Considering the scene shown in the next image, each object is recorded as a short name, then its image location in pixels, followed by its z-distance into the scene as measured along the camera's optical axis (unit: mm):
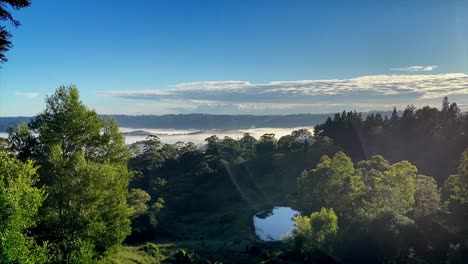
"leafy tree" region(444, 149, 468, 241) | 41719
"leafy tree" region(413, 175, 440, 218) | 53844
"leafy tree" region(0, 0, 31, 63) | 13289
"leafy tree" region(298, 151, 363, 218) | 58156
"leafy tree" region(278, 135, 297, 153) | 117350
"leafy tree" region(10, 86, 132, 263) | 26531
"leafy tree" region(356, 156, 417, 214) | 52922
